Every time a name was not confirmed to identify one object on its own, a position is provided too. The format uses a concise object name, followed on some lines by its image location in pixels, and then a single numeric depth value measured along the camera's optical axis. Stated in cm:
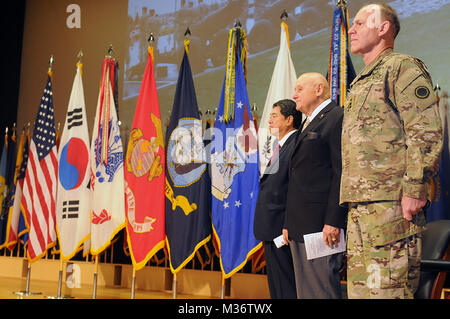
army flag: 436
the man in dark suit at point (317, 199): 205
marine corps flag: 422
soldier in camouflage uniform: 152
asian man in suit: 259
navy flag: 412
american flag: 460
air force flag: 388
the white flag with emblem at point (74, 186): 444
